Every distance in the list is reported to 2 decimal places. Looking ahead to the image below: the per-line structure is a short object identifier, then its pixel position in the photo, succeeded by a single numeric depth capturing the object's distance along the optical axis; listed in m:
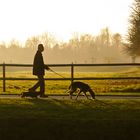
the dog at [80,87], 17.44
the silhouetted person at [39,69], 18.20
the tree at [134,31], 60.90
